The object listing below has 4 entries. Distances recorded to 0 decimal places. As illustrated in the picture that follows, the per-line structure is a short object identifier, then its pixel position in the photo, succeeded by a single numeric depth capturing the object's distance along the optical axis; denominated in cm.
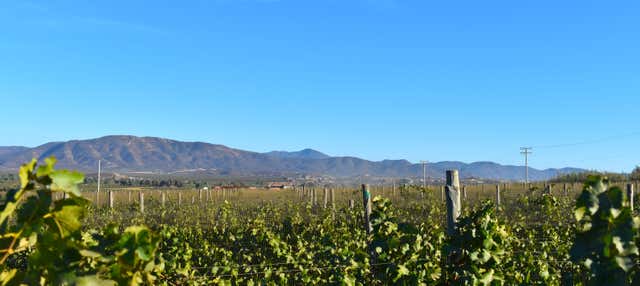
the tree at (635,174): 5750
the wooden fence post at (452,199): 517
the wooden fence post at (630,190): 1109
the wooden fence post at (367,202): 735
